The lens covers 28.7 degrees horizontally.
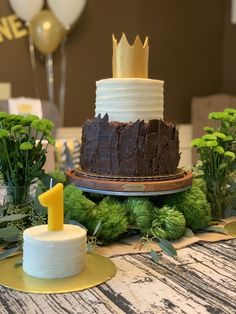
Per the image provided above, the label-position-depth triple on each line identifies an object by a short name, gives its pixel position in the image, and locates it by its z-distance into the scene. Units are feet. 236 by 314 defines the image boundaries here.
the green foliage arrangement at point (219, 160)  4.00
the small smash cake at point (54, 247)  2.76
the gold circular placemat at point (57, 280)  2.68
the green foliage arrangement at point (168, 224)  3.52
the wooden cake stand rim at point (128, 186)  3.52
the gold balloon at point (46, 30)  10.96
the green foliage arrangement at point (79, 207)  3.40
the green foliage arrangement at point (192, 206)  3.72
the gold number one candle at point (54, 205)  2.87
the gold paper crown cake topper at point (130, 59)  3.80
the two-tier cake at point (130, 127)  3.63
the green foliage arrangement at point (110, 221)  3.43
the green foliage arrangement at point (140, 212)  3.52
